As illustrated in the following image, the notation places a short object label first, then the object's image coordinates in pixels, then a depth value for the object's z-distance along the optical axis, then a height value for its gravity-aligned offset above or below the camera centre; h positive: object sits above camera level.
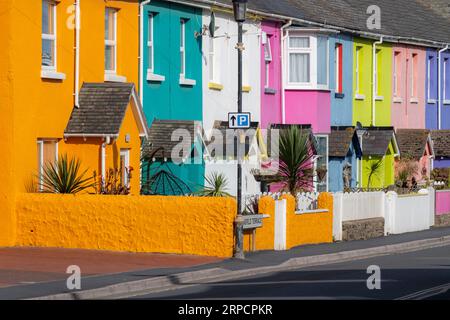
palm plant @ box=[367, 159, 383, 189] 44.36 -0.39
